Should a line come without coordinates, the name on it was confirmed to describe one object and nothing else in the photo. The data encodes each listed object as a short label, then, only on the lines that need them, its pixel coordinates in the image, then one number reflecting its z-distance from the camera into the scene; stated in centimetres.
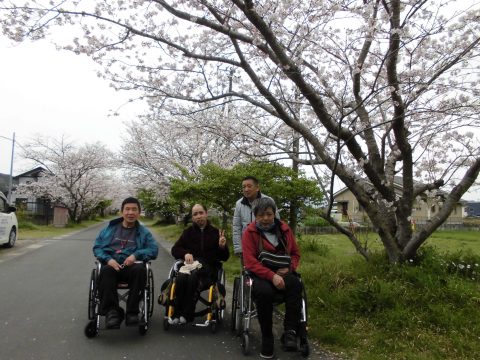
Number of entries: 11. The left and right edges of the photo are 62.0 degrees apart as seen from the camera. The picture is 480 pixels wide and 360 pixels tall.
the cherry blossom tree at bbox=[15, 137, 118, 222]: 3294
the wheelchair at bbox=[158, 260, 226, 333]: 413
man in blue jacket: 389
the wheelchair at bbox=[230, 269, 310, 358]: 356
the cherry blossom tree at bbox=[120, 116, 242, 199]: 1786
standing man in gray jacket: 462
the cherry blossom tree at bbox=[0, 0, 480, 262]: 467
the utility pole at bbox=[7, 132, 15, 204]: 2542
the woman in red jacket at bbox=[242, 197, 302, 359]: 356
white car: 1124
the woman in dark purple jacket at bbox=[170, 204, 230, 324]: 418
